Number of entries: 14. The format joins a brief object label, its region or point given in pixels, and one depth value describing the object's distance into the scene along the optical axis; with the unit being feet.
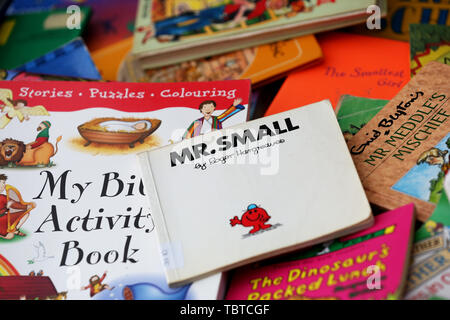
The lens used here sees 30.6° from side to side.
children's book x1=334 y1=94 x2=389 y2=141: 2.05
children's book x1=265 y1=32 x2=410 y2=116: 2.24
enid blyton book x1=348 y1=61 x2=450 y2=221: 1.86
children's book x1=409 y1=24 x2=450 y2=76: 2.18
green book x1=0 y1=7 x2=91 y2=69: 2.52
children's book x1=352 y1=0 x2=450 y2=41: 2.39
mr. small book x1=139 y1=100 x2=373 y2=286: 1.82
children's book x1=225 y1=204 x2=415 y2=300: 1.73
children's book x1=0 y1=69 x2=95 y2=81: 2.26
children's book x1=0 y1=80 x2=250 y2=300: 1.86
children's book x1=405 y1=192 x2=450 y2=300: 1.73
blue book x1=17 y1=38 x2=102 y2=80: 2.40
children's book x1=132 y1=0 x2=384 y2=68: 2.35
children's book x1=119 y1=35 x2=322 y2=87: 2.34
